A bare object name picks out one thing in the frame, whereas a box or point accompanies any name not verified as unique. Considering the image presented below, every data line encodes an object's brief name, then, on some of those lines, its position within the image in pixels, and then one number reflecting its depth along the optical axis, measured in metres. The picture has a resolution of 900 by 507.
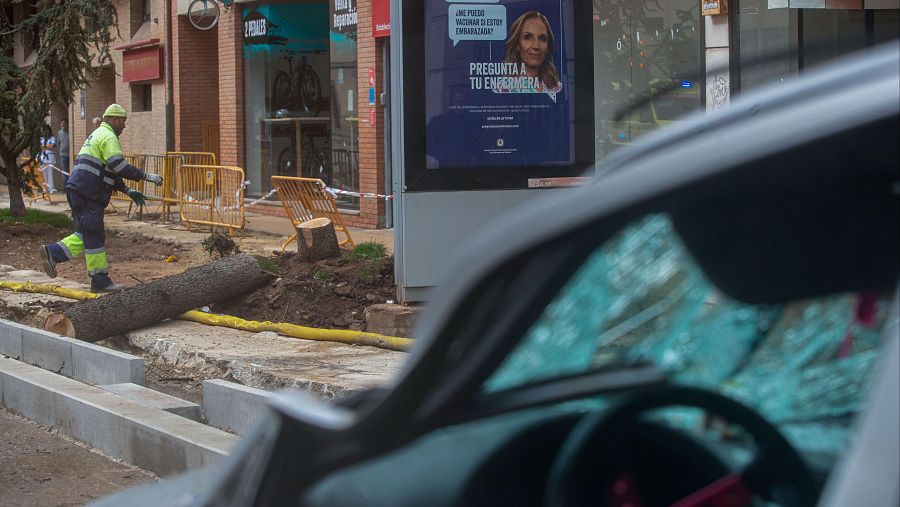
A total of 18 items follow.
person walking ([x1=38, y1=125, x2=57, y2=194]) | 27.95
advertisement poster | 9.34
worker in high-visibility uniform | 12.20
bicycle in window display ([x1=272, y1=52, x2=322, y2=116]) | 20.05
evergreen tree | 17.95
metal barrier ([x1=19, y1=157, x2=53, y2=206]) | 20.00
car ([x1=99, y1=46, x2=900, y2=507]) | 1.49
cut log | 9.29
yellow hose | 8.58
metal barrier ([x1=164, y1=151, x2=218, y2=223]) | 19.45
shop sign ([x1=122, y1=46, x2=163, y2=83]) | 23.88
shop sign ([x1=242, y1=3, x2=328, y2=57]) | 20.31
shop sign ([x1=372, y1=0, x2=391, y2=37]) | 16.31
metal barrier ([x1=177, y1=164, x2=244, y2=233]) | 17.69
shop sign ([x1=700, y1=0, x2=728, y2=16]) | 11.40
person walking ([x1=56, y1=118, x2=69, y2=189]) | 28.88
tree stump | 11.55
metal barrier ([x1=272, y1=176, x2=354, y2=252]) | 14.62
